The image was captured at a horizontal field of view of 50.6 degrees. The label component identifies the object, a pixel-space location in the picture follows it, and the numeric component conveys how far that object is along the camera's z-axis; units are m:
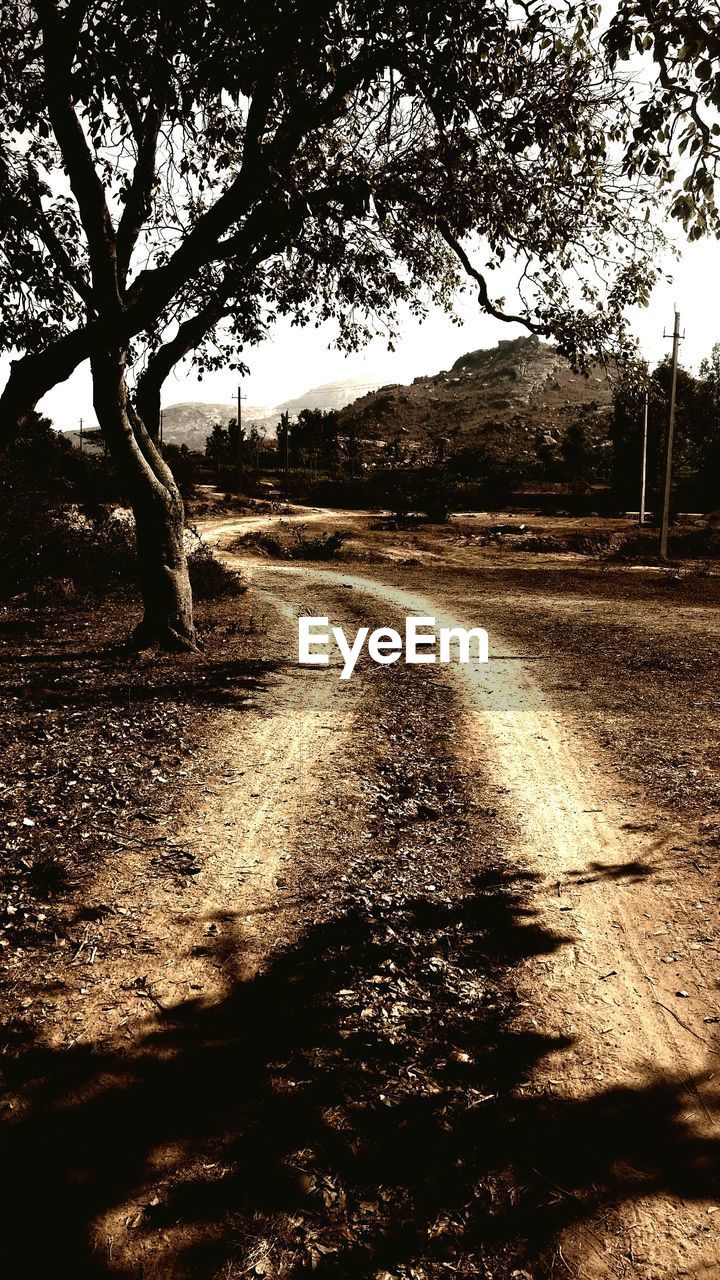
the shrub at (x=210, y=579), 17.42
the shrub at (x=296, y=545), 31.02
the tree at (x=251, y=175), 7.50
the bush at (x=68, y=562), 14.70
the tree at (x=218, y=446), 65.50
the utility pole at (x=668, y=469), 28.90
